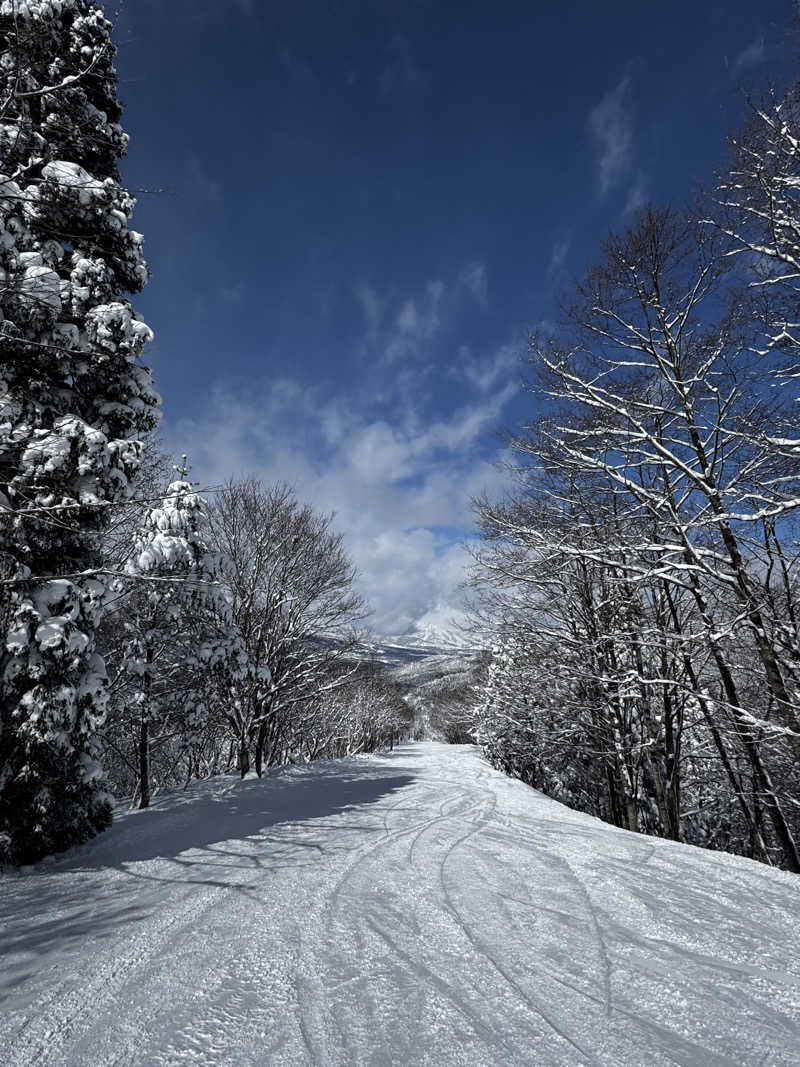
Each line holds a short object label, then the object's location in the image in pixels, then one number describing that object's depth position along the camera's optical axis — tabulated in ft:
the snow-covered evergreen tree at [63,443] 17.07
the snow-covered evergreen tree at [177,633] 31.45
